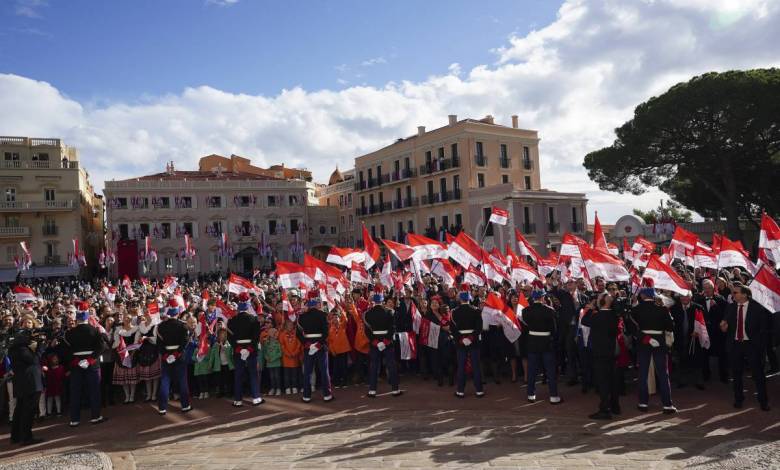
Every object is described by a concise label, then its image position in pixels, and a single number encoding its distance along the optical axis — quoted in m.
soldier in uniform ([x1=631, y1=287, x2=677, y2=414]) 8.88
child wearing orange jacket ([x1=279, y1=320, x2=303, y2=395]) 11.48
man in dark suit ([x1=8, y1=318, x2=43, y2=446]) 9.03
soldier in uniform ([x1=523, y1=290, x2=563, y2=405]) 9.78
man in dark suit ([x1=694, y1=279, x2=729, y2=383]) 10.63
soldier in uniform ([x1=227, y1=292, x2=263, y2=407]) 10.56
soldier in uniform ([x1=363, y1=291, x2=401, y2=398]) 10.86
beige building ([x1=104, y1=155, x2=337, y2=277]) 52.25
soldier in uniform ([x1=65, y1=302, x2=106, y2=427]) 9.80
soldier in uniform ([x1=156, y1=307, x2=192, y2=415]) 10.31
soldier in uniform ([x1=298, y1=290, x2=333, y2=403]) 10.63
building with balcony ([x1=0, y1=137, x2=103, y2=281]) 46.56
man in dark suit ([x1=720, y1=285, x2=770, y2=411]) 8.79
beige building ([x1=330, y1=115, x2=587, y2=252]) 44.47
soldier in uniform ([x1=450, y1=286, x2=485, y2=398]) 10.49
